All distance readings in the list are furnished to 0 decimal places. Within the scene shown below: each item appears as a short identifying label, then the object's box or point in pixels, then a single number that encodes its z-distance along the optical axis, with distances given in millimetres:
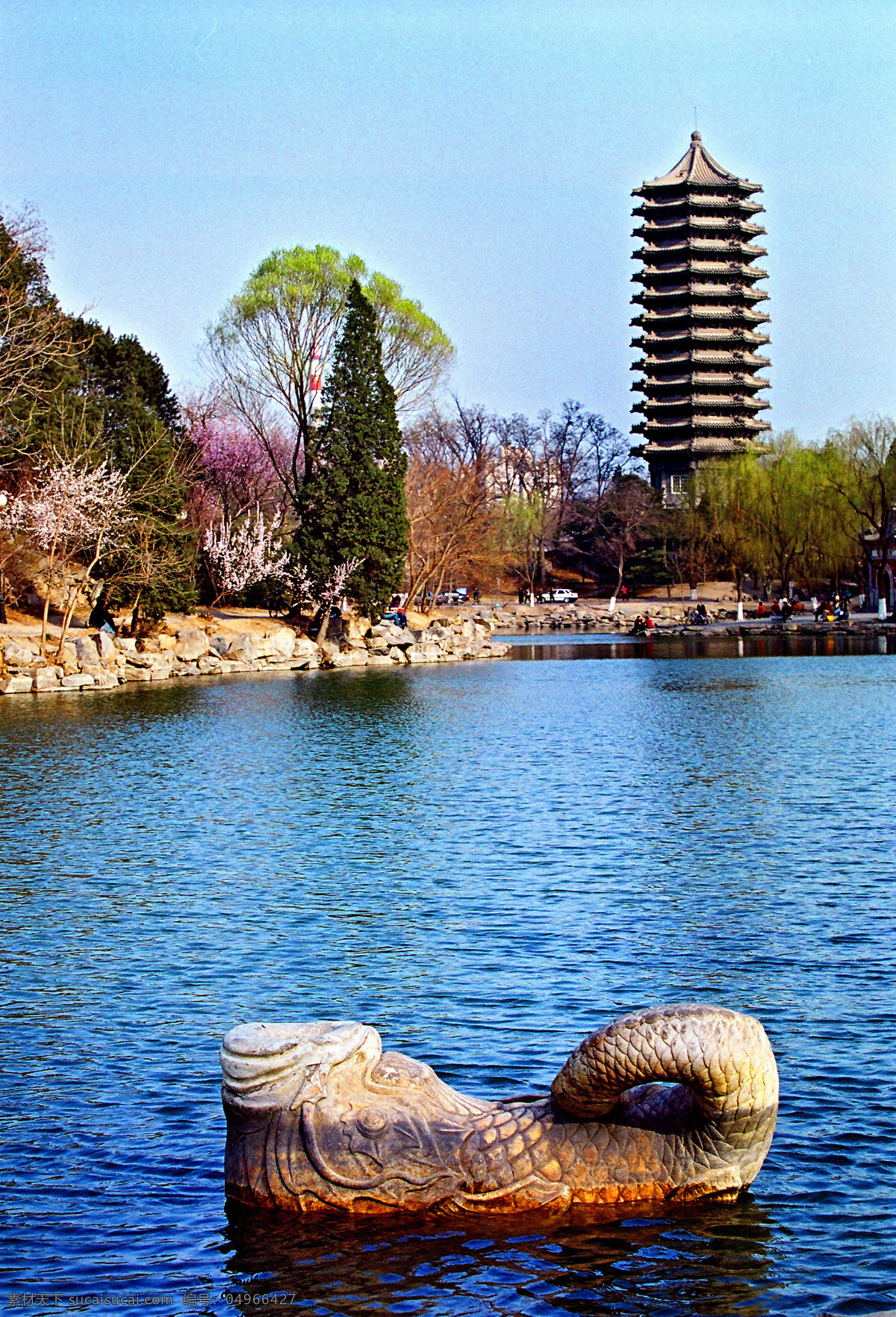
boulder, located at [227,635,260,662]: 43344
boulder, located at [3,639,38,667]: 34781
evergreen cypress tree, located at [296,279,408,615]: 48438
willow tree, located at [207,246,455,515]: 51219
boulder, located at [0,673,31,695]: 34000
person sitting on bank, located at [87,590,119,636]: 41406
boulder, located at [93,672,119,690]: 35969
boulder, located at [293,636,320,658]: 45469
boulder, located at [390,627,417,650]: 49906
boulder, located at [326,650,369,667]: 46938
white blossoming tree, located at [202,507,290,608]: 46969
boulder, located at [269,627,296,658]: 44594
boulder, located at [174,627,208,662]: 41719
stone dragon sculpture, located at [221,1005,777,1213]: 5348
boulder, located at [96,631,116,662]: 37531
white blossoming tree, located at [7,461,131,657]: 36000
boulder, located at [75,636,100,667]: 36938
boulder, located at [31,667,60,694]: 34688
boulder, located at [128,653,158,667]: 38812
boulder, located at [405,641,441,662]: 50062
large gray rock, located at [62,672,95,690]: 35312
